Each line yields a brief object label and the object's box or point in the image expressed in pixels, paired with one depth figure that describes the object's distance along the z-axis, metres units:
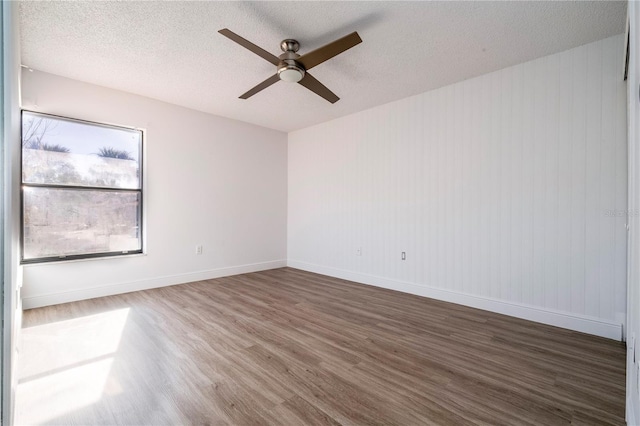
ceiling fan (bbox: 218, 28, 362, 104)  2.12
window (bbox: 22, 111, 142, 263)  3.17
